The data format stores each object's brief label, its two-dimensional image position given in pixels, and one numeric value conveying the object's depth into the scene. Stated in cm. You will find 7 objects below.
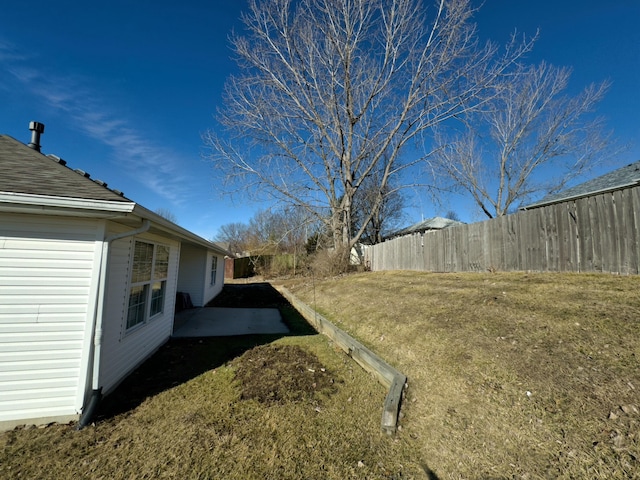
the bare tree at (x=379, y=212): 2241
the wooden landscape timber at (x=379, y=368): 305
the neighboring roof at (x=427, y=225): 3063
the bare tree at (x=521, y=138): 1566
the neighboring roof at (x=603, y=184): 919
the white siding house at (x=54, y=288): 303
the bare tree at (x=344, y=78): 1280
